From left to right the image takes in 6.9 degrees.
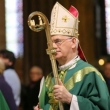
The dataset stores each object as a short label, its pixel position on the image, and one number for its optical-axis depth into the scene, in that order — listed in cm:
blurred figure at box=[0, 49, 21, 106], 1135
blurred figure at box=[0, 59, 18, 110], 948
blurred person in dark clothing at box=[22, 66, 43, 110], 1314
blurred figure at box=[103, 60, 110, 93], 1257
